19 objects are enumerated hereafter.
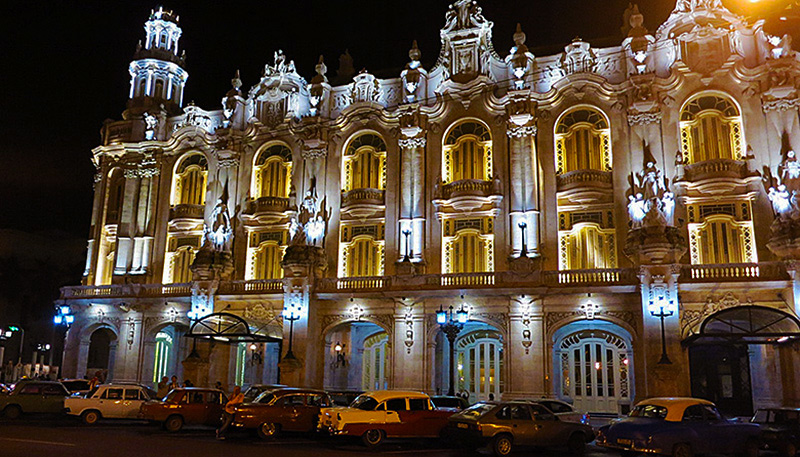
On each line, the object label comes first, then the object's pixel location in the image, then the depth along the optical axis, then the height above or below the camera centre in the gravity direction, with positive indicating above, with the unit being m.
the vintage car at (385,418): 17.47 -1.42
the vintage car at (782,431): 17.30 -1.54
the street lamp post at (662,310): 25.67 +2.38
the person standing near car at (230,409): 18.42 -1.34
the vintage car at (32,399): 23.16 -1.43
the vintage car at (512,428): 16.53 -1.56
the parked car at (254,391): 20.52 -0.89
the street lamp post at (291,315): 30.28 +2.29
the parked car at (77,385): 25.84 -1.02
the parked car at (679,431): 15.23 -1.44
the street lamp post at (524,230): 29.15 +6.19
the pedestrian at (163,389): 26.89 -1.17
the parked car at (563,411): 17.83 -1.16
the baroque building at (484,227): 26.97 +6.60
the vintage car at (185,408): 20.53 -1.50
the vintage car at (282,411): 18.66 -1.40
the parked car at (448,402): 20.50 -1.12
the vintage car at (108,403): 22.09 -1.47
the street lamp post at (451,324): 24.03 +1.65
